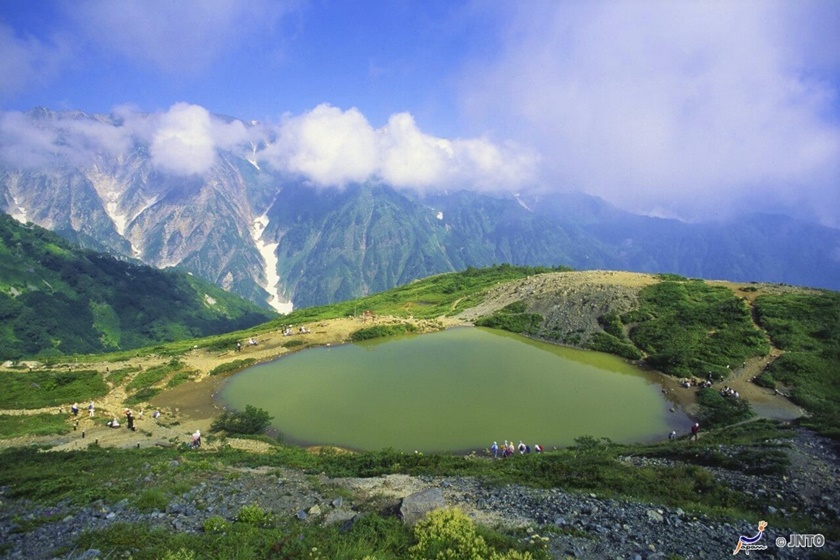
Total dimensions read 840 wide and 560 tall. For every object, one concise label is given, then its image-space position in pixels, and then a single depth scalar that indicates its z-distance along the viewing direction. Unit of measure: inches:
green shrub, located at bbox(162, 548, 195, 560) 384.2
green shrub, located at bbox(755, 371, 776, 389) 1712.6
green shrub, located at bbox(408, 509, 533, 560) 406.6
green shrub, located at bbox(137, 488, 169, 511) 591.2
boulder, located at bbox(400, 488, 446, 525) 542.9
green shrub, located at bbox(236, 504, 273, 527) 558.9
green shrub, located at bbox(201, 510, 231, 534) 521.0
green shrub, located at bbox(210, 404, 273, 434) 1331.2
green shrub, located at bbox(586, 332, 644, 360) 2155.3
